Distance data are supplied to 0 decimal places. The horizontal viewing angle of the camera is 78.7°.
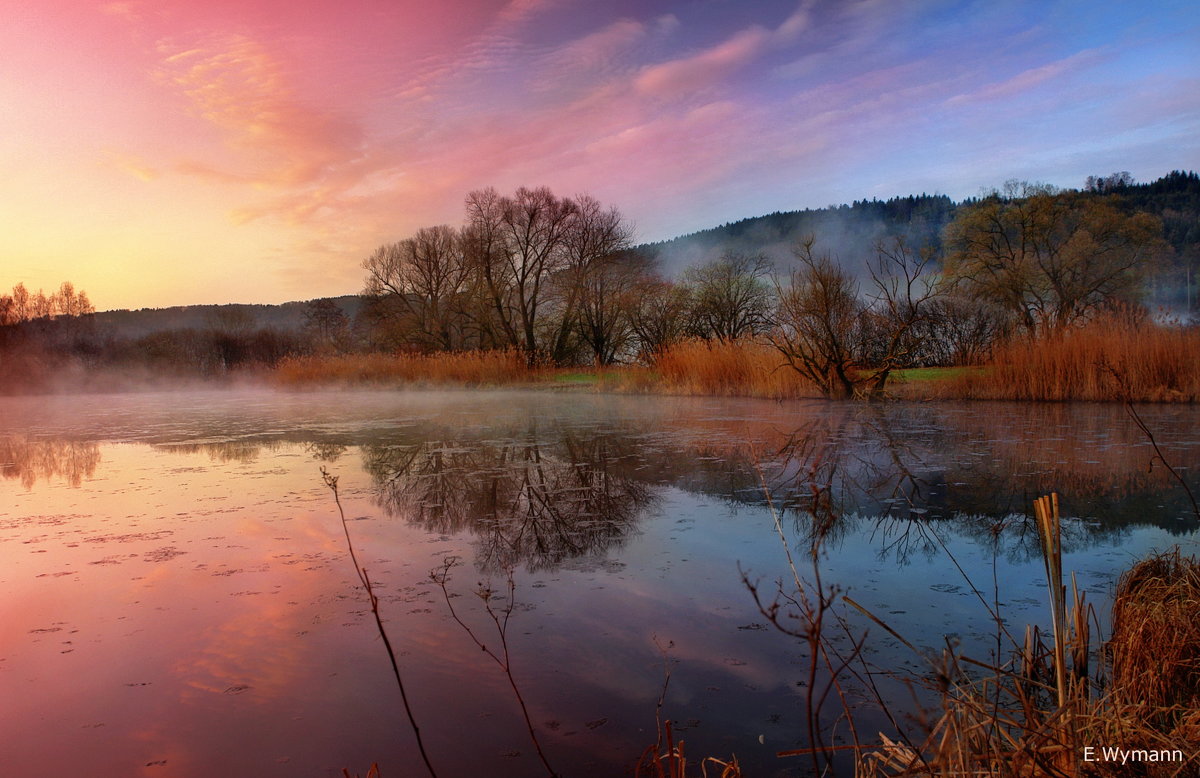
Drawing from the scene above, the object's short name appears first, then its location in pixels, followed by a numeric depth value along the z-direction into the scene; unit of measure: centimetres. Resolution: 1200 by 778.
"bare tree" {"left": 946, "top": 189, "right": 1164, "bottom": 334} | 3362
